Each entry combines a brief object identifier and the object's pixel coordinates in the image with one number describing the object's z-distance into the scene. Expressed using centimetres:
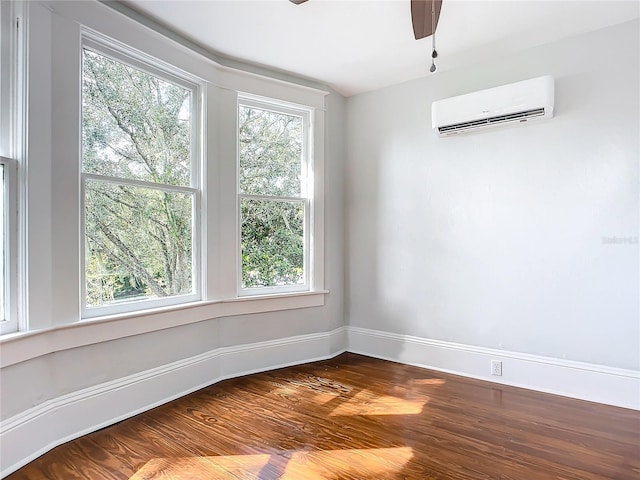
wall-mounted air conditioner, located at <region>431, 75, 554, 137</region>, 274
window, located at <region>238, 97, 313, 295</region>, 330
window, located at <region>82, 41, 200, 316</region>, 236
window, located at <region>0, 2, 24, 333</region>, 193
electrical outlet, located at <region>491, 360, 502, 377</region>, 305
